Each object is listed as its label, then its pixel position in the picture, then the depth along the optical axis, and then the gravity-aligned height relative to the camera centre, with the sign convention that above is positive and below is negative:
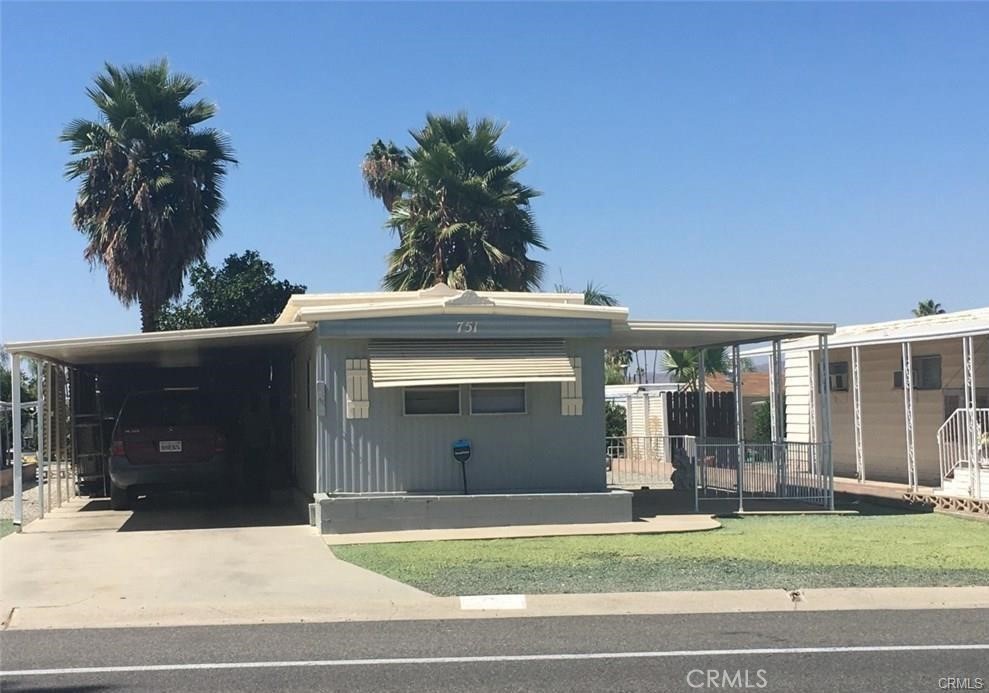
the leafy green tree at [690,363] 36.47 +1.16
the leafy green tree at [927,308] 61.00 +4.87
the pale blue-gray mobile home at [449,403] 13.04 -0.01
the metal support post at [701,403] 18.23 -0.12
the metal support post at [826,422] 14.98 -0.43
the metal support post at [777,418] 15.89 -0.40
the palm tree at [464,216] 25.69 +4.68
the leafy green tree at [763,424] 27.70 -0.80
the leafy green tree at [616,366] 43.31 +1.34
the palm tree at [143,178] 25.47 +5.73
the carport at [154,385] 13.71 +0.45
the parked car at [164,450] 14.23 -0.56
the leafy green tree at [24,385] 31.72 +0.92
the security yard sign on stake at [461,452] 13.41 -0.65
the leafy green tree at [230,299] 30.36 +3.22
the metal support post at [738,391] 17.22 +0.07
